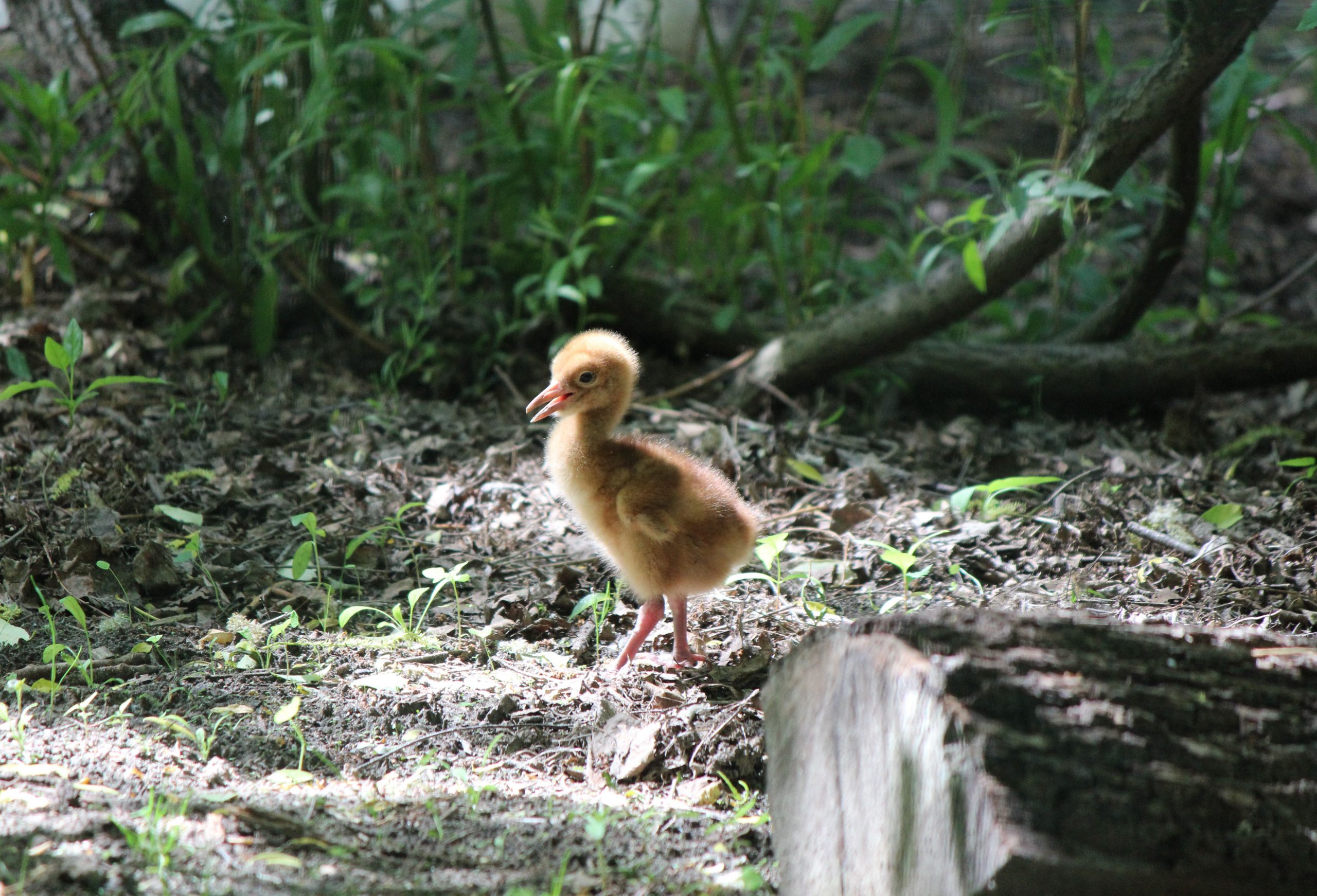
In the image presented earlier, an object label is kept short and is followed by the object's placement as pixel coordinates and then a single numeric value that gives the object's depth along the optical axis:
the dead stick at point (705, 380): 9.77
